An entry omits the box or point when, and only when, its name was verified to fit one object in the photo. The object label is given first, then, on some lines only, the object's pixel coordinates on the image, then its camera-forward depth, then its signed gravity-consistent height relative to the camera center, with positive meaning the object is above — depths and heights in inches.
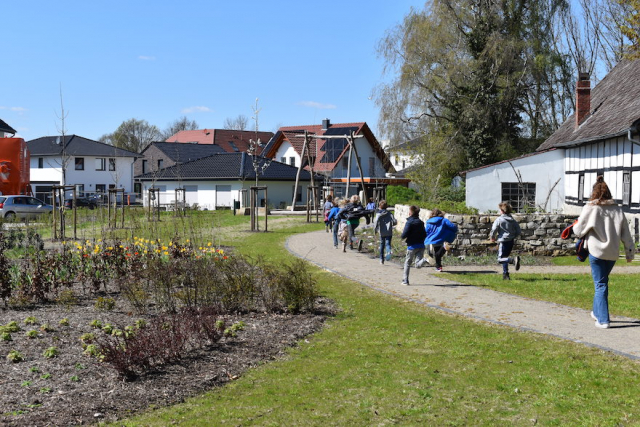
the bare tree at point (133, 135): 4126.5 +395.4
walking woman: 343.6 -20.9
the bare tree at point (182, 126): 4878.9 +517.5
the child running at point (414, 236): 525.7 -30.1
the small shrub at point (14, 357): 276.7 -61.7
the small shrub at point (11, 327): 321.7 -58.1
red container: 1378.0 +73.3
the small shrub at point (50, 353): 282.0 -61.4
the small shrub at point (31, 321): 345.1 -59.0
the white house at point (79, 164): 2672.2 +144.7
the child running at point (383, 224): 645.9 -25.5
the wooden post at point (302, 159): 1423.8 +81.8
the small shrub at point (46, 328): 328.4 -59.9
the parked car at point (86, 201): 2098.4 -1.5
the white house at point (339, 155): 2514.8 +157.5
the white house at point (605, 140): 846.5 +73.7
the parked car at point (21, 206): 1390.3 -9.5
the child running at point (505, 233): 545.3 -29.7
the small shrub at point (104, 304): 388.8 -58.2
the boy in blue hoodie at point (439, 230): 574.9 -28.2
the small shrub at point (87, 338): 304.0 -59.9
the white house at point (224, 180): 2127.2 +57.0
